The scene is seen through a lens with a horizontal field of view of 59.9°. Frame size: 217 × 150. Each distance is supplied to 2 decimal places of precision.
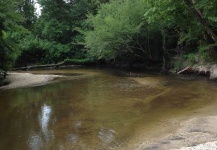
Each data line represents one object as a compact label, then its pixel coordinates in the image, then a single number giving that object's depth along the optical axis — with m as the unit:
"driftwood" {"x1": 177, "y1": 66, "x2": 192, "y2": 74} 13.96
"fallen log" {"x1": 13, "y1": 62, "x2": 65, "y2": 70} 22.61
